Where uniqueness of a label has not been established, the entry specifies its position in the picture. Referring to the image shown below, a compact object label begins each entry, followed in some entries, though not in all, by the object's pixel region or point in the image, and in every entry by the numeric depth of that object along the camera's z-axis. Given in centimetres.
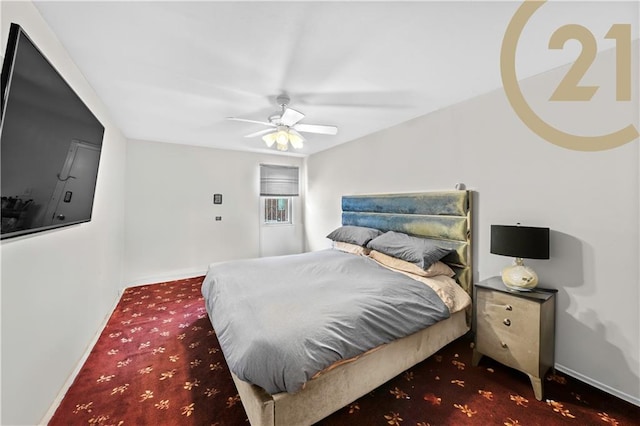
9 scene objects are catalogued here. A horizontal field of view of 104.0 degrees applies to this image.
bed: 138
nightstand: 179
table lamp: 190
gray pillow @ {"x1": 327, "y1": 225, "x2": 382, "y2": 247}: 339
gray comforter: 138
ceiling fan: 244
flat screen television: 108
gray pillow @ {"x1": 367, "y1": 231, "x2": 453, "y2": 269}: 250
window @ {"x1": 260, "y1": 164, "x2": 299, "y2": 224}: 524
